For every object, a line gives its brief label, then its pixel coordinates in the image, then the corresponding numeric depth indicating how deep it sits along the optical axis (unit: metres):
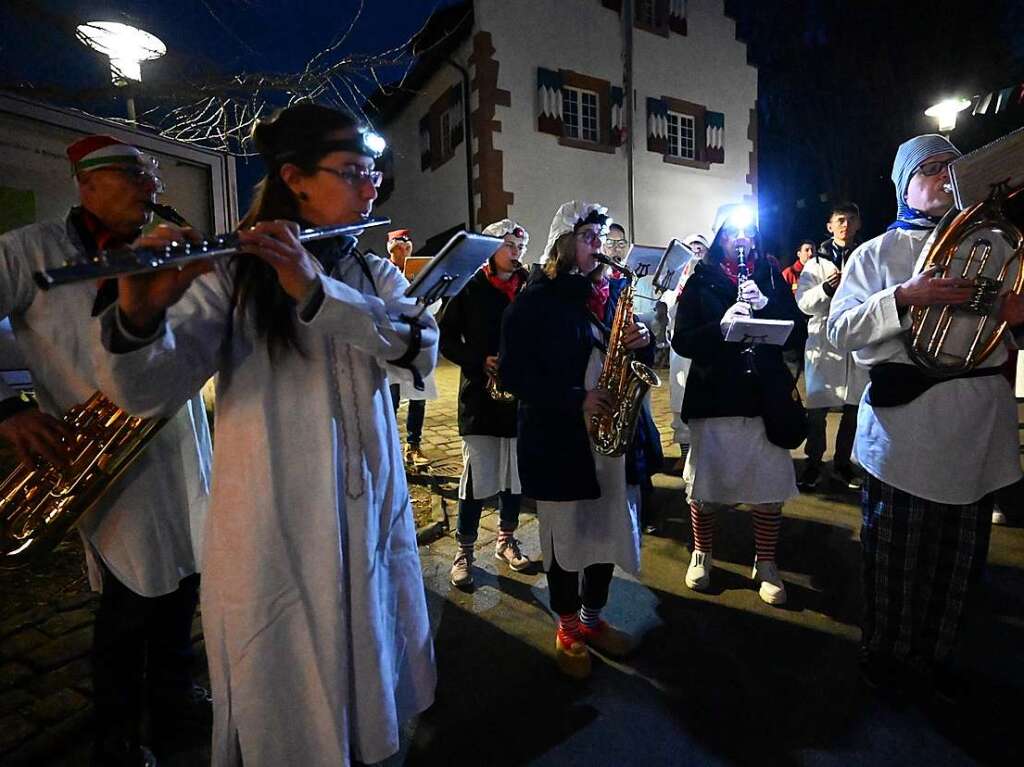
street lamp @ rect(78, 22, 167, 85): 4.35
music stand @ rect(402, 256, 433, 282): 5.35
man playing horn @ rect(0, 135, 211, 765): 2.02
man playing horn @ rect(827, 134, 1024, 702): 2.40
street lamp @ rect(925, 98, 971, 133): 7.81
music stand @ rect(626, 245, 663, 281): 3.73
